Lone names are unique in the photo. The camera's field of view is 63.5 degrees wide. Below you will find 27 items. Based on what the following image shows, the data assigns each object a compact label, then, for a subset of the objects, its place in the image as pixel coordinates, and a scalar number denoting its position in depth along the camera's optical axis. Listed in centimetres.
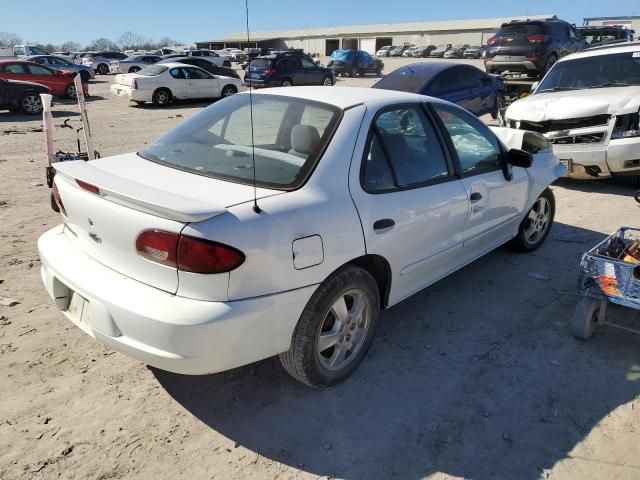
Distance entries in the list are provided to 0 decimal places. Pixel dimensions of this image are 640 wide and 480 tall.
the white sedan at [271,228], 236
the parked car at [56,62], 2308
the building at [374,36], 6581
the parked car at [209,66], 2397
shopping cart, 329
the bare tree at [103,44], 10292
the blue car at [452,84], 962
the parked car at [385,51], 6197
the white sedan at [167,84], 1692
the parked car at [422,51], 5650
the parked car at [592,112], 673
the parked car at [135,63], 3258
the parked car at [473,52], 4985
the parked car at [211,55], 3350
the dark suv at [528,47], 1459
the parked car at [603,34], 1805
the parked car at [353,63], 3294
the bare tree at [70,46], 10276
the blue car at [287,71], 2161
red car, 1683
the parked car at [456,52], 5300
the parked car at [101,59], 4022
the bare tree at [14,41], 10372
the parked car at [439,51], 5578
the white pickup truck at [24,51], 3281
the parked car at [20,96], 1475
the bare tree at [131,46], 10278
